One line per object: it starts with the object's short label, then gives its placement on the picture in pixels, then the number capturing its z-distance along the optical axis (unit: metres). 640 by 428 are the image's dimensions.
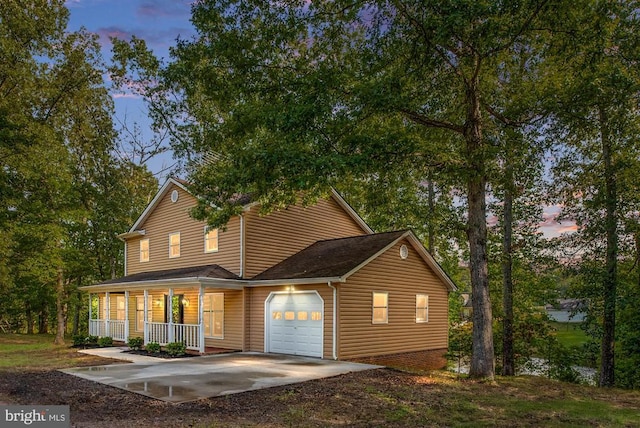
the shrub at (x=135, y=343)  19.12
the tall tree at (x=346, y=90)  11.89
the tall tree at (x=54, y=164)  21.14
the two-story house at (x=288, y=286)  16.89
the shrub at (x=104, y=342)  20.93
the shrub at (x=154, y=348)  17.95
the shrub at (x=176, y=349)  17.05
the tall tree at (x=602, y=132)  11.77
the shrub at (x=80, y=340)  21.41
